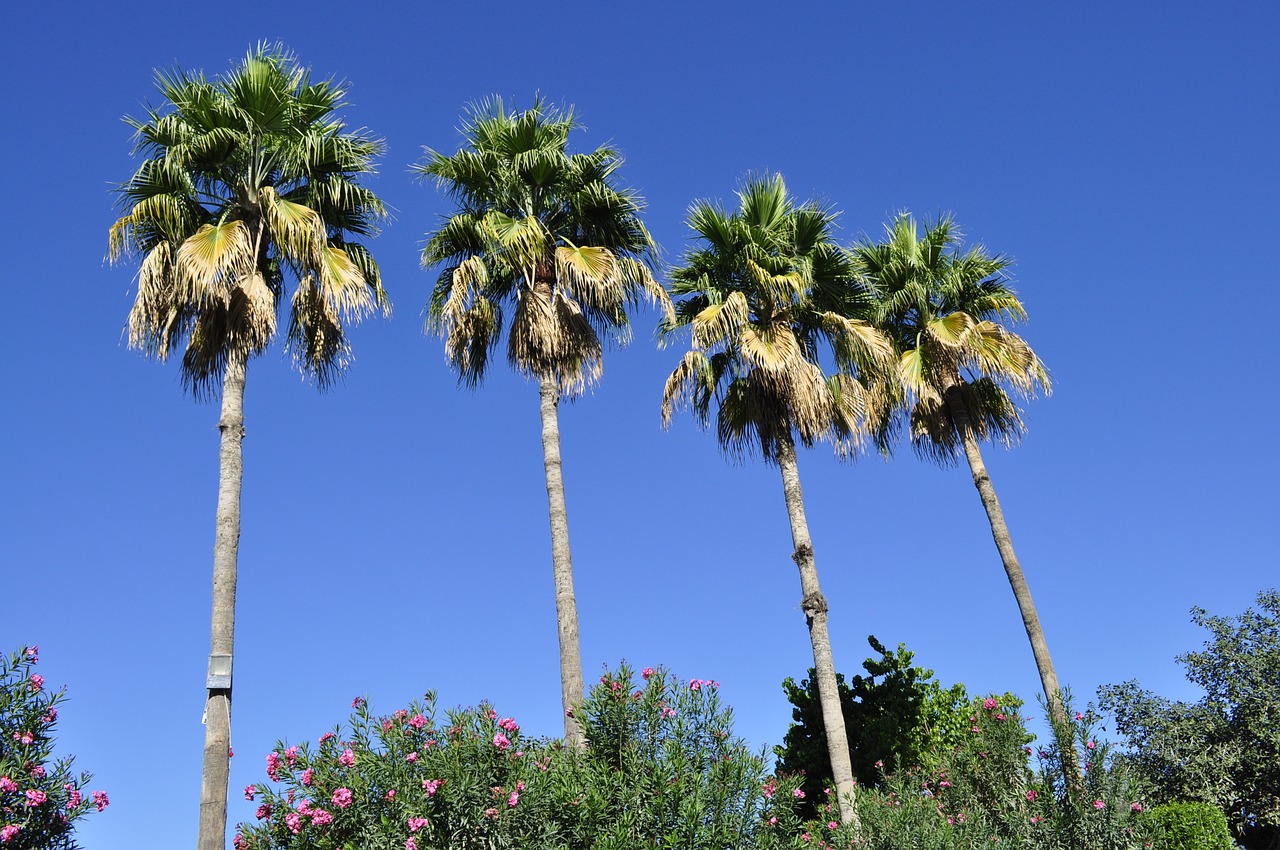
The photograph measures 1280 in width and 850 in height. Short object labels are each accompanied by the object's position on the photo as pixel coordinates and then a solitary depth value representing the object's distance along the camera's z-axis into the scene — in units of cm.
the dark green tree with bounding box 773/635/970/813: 2059
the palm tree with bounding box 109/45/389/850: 1286
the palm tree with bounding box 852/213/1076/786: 1919
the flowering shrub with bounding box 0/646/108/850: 1083
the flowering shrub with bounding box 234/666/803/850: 957
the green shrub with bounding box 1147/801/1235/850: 1705
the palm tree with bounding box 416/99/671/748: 1590
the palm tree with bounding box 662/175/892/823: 1681
